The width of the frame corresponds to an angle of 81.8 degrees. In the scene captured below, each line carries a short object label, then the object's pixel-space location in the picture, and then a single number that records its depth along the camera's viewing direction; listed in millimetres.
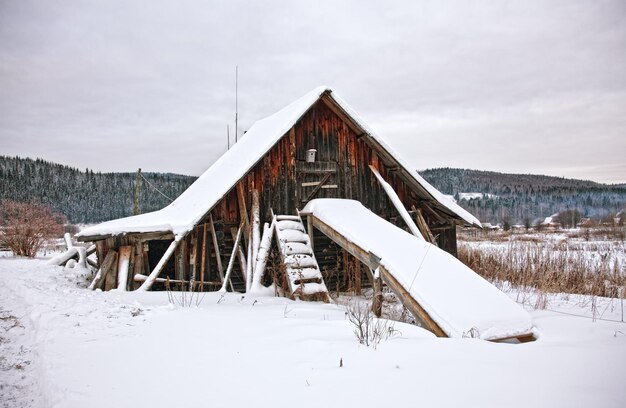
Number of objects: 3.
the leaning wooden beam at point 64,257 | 11992
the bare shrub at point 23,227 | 18375
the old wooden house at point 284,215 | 8250
